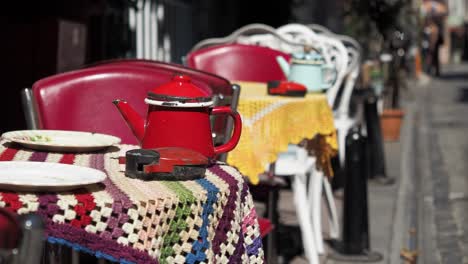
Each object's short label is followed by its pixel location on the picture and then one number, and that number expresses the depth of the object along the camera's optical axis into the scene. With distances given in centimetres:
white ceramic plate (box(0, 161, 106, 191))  199
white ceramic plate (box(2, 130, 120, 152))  267
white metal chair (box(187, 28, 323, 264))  493
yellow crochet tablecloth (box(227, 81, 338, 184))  416
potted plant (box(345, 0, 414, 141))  1235
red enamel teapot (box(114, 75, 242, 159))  251
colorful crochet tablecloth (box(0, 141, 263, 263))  196
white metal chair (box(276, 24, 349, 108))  621
